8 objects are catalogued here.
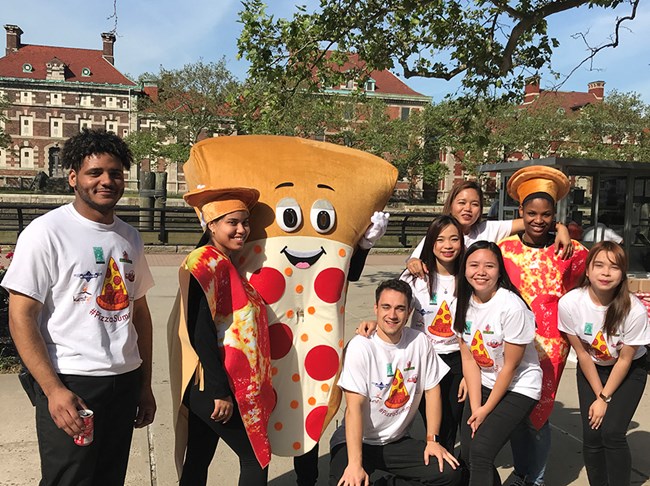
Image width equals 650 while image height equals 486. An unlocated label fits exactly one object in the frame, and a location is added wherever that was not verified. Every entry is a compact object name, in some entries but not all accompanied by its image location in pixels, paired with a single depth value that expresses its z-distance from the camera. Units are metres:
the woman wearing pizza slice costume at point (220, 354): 2.31
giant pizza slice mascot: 2.75
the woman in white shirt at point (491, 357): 2.62
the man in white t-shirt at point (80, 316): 1.95
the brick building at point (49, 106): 45.69
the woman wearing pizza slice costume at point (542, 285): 2.95
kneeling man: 2.59
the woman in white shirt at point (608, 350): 2.72
